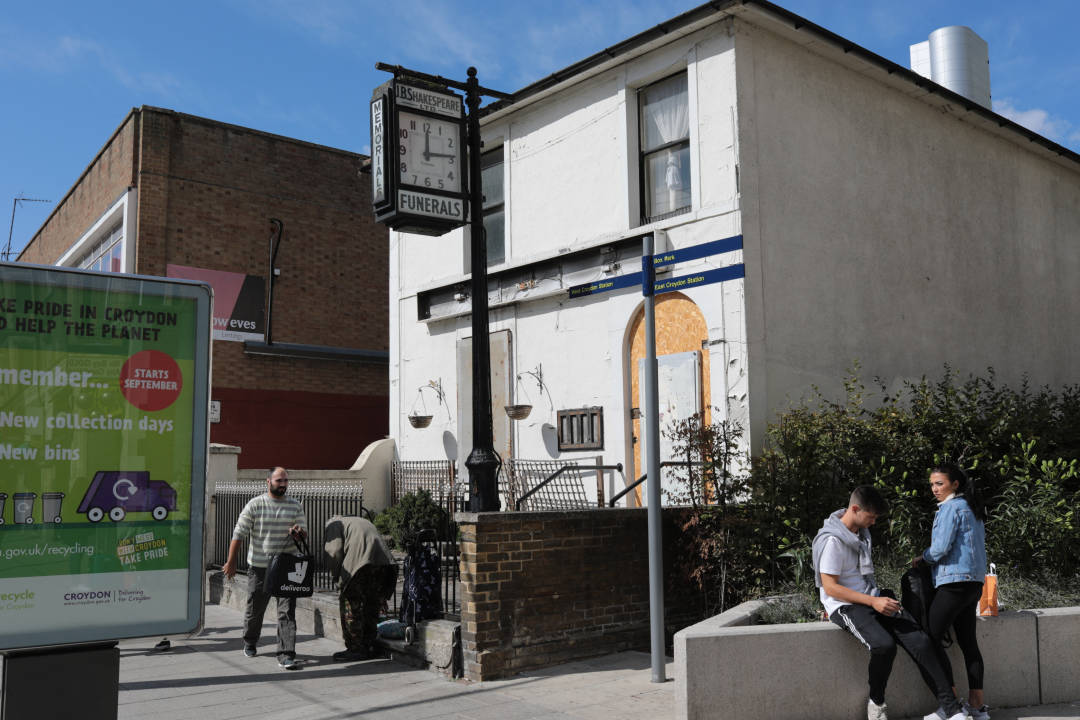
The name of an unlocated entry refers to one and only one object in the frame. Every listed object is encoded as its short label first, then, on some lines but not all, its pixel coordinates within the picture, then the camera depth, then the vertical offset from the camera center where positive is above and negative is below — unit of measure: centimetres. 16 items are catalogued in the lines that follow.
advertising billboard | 389 +10
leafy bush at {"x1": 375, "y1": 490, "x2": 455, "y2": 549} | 1366 -64
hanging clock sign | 1009 +332
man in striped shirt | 912 -53
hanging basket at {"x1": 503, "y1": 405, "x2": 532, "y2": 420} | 1382 +88
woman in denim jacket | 617 -66
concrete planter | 634 -137
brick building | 2147 +517
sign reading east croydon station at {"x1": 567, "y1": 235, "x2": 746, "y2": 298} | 1155 +250
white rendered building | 1184 +321
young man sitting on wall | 611 -89
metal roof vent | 1675 +702
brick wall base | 796 -103
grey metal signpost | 750 -2
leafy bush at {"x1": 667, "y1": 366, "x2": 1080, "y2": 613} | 855 -14
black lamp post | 880 +121
